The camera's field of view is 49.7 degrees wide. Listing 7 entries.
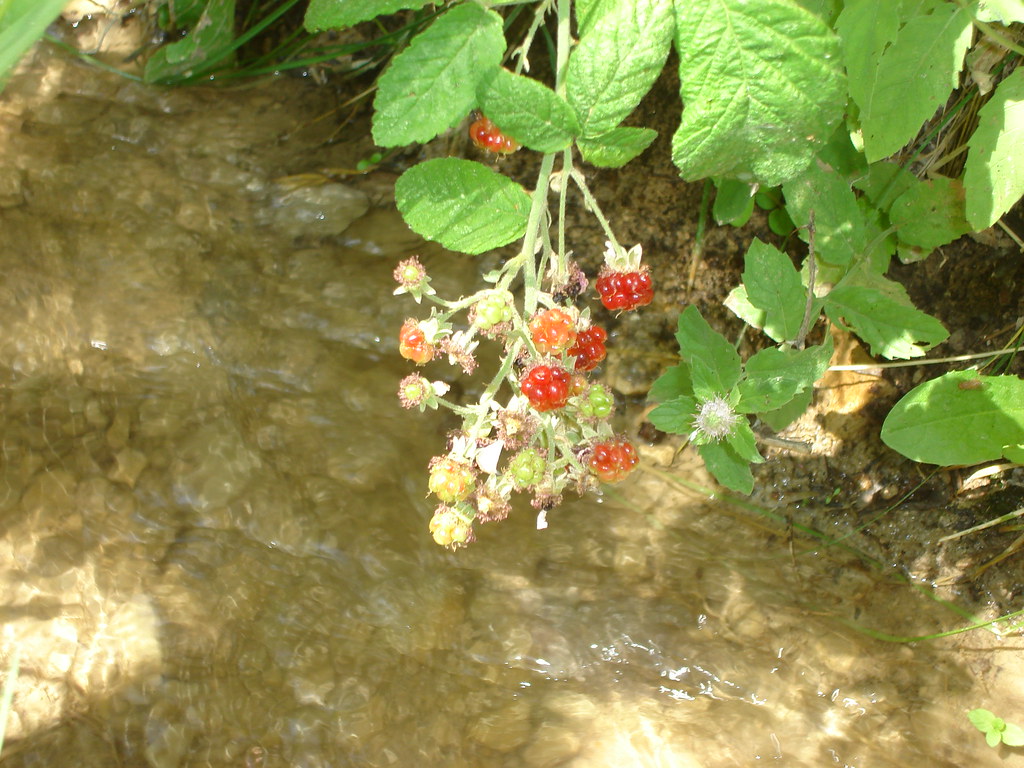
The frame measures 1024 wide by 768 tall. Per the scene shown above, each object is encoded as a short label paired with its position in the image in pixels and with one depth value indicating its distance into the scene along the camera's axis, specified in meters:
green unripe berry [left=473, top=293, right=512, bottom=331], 0.23
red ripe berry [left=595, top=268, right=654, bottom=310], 0.25
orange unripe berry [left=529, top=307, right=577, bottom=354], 0.23
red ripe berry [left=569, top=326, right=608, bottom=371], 0.25
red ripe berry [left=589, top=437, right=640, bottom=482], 0.25
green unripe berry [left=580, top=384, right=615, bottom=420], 0.25
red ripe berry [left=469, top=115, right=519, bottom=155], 0.28
